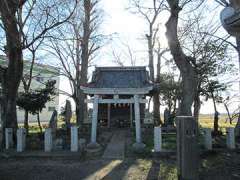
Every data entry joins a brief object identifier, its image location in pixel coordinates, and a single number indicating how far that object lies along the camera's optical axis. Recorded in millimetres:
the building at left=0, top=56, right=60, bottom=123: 28778
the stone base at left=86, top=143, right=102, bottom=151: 13469
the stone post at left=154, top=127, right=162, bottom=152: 11922
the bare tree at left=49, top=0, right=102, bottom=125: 23875
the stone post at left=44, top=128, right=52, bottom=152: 12422
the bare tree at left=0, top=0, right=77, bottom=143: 12727
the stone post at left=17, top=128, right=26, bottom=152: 12469
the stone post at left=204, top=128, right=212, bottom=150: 12331
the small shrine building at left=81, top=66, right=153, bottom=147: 14359
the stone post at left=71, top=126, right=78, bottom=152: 12289
